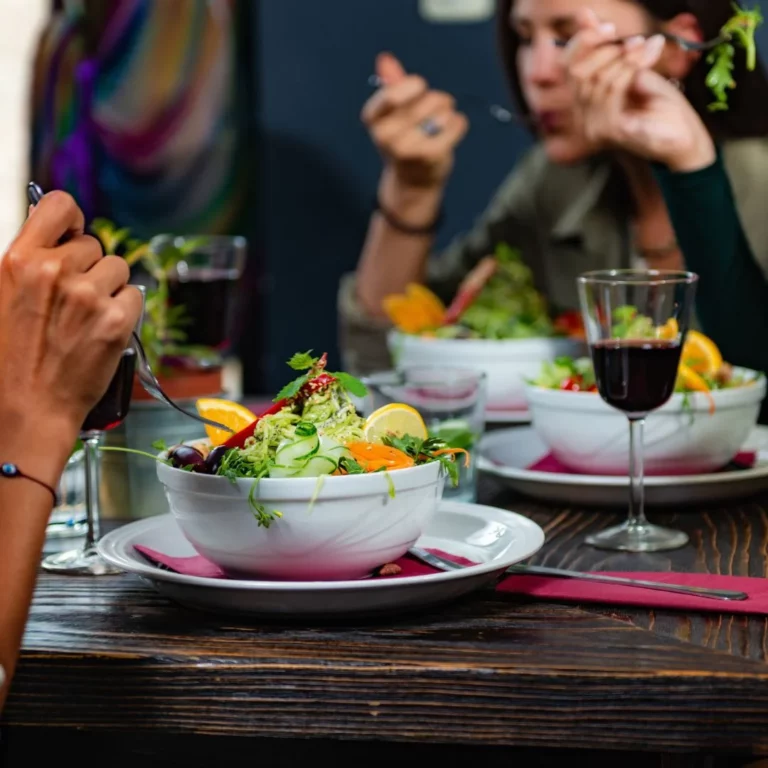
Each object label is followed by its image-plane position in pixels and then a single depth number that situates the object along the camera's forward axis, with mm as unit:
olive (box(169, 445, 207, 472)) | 1100
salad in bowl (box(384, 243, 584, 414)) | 1648
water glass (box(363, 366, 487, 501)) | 1320
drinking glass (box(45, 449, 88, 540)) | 1270
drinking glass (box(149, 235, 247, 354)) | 1465
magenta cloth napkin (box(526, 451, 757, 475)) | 1365
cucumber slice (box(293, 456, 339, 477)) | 1067
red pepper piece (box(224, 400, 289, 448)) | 1109
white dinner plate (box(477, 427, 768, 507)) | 1312
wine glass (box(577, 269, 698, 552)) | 1242
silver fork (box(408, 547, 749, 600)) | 1103
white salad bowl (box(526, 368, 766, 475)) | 1316
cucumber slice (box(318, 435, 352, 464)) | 1074
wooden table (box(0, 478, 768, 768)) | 1005
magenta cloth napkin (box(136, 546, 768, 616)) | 1093
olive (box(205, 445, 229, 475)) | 1084
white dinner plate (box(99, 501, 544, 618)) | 1054
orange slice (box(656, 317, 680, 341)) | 1252
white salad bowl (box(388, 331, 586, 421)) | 1644
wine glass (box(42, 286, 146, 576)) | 1199
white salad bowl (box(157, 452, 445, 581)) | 1058
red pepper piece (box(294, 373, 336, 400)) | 1124
